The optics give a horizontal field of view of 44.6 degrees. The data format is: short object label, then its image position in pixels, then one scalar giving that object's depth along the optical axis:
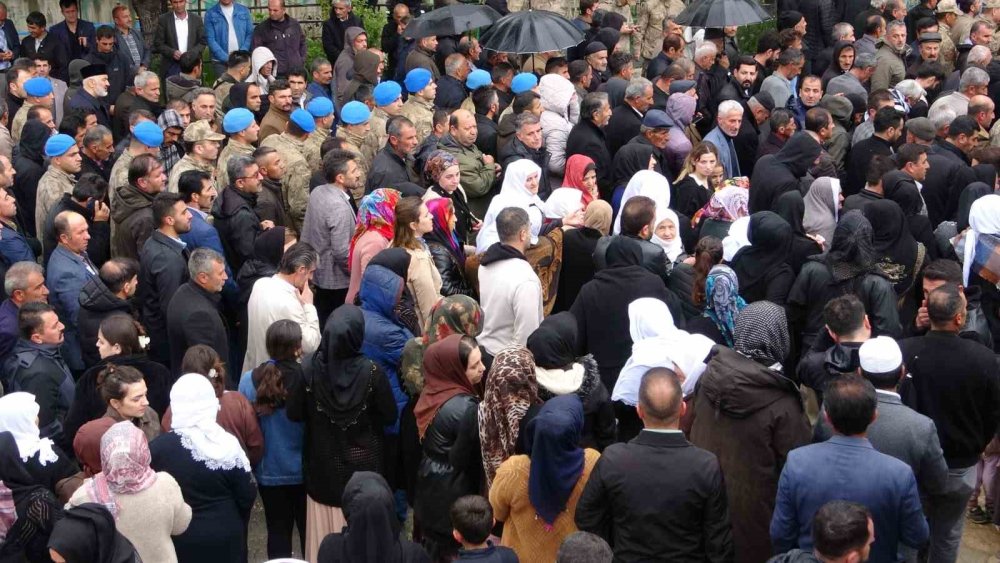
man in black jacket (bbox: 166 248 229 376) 7.29
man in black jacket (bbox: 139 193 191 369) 7.88
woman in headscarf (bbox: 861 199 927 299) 7.64
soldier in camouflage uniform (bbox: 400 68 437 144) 10.95
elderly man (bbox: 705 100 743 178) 10.39
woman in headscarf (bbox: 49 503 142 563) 4.65
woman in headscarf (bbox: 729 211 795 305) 7.39
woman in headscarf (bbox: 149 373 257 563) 5.66
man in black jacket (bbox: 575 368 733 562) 4.93
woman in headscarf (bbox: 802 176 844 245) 8.48
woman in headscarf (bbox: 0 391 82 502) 5.60
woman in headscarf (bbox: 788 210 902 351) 6.98
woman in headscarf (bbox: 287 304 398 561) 6.14
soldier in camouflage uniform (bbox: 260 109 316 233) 9.45
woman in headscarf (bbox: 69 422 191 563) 5.23
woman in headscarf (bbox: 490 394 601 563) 5.24
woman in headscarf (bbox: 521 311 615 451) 5.80
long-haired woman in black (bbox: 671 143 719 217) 9.33
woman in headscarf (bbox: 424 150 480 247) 8.81
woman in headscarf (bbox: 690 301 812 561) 5.53
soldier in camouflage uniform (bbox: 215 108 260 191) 9.67
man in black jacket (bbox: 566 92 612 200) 10.30
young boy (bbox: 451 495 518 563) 4.91
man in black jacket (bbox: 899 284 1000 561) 6.04
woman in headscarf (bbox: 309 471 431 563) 4.65
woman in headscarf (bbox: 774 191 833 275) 7.80
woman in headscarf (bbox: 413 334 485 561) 5.88
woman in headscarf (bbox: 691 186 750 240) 8.53
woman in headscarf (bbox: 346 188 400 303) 8.02
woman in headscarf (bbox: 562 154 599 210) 9.09
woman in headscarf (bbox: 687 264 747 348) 6.73
